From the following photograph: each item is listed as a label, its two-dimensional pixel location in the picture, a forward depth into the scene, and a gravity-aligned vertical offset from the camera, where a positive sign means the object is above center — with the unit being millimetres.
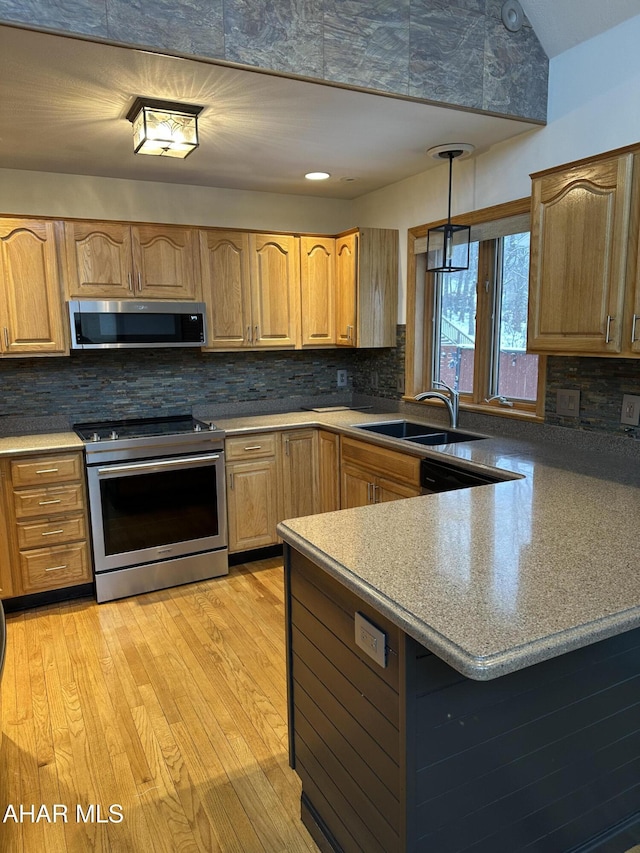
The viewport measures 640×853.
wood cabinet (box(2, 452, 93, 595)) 3072 -971
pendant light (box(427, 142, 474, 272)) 2990 +494
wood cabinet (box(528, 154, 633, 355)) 2105 +295
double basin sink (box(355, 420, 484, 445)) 3348 -585
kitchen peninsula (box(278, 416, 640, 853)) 1199 -819
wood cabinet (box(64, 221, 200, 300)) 3311 +461
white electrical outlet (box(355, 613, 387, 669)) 1295 -691
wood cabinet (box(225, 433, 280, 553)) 3606 -950
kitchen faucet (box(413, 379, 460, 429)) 3316 -387
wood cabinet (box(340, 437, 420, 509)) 3008 -764
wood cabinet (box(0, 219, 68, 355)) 3158 +282
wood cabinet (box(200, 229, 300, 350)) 3682 +321
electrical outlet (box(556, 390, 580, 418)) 2719 -326
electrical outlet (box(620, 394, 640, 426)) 2461 -327
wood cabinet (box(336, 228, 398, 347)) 3832 +334
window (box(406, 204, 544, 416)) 3113 +67
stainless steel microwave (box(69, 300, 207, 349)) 3301 +89
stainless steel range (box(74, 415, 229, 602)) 3211 -945
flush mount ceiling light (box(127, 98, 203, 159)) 2383 +884
